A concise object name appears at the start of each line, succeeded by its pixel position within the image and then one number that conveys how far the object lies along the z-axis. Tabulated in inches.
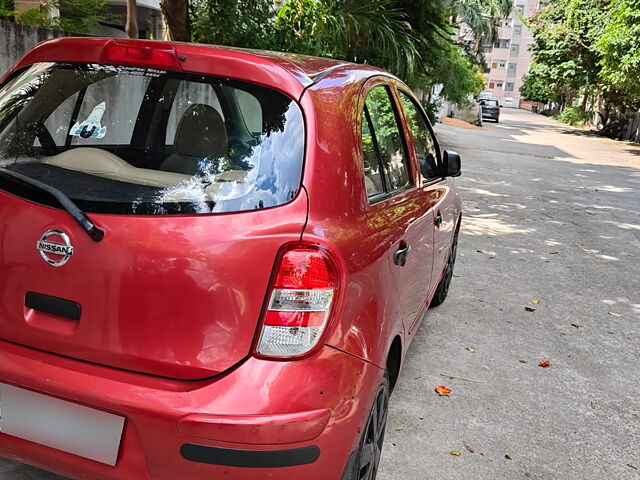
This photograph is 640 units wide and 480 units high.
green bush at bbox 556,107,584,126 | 1544.2
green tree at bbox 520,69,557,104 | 1313.2
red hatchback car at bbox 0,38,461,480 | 68.8
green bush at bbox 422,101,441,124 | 704.8
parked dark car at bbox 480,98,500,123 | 1550.2
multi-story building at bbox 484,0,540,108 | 3674.7
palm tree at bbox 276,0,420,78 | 293.6
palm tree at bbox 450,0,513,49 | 973.2
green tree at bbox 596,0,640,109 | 737.6
